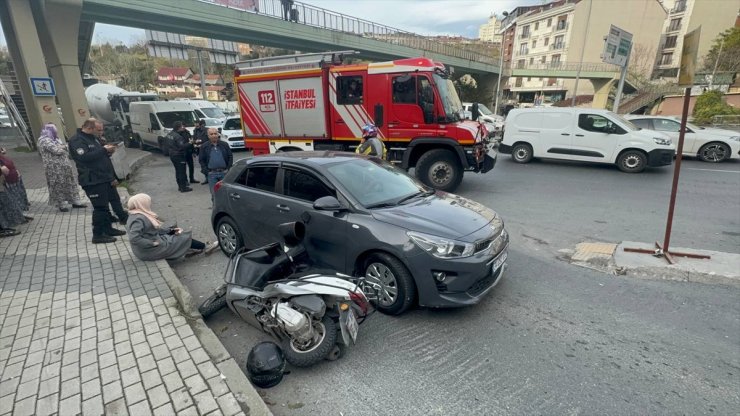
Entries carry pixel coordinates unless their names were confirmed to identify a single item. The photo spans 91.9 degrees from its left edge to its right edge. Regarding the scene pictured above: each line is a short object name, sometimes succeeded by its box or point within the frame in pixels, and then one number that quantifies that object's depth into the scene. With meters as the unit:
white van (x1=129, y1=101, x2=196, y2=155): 15.27
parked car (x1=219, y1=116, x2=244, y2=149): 15.31
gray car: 3.26
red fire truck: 7.82
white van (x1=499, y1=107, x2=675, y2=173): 9.83
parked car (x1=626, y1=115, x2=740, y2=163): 11.06
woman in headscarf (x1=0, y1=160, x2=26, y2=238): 5.60
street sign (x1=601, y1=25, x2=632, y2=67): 16.53
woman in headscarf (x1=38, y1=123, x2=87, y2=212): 6.65
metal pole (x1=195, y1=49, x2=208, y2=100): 29.14
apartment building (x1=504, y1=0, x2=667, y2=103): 53.34
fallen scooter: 2.79
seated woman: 4.42
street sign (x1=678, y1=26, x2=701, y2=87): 3.98
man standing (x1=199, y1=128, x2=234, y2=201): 7.39
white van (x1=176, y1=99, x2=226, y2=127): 17.03
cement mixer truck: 18.88
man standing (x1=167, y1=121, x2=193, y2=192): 8.85
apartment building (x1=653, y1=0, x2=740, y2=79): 51.50
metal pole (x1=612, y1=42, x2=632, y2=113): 16.86
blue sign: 11.95
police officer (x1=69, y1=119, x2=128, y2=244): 5.26
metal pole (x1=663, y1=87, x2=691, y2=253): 4.16
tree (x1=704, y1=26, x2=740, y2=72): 35.16
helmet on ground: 2.66
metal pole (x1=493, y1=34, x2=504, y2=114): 38.67
